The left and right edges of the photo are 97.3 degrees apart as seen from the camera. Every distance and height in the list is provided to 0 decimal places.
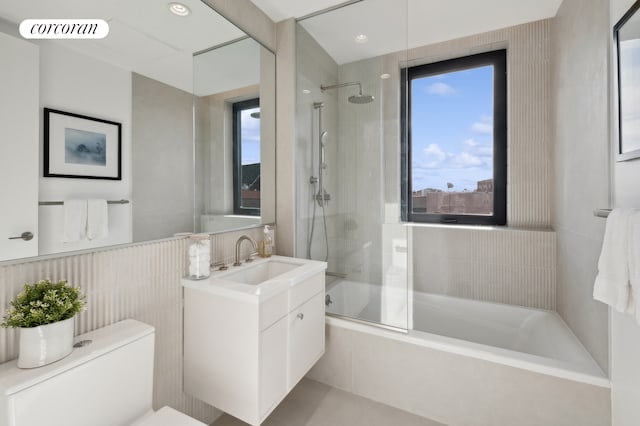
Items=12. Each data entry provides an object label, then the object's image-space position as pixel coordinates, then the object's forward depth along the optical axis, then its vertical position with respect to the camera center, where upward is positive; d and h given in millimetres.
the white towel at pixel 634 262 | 862 -157
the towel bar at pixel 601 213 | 1108 -4
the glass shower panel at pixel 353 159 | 1843 +375
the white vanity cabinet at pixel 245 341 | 1211 -600
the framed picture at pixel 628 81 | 1028 +505
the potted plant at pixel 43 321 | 848 -330
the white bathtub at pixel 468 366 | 1332 -863
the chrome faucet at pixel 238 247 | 1688 -206
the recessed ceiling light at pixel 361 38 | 1915 +1193
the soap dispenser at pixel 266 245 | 1885 -217
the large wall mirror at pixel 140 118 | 931 +421
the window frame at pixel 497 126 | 2371 +729
